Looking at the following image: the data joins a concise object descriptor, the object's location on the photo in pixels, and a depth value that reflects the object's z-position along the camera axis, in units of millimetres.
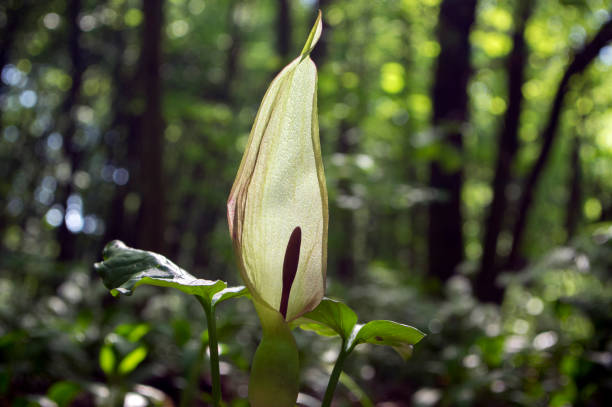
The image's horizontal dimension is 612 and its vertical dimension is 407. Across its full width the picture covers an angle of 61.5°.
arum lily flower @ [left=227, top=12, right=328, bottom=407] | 670
